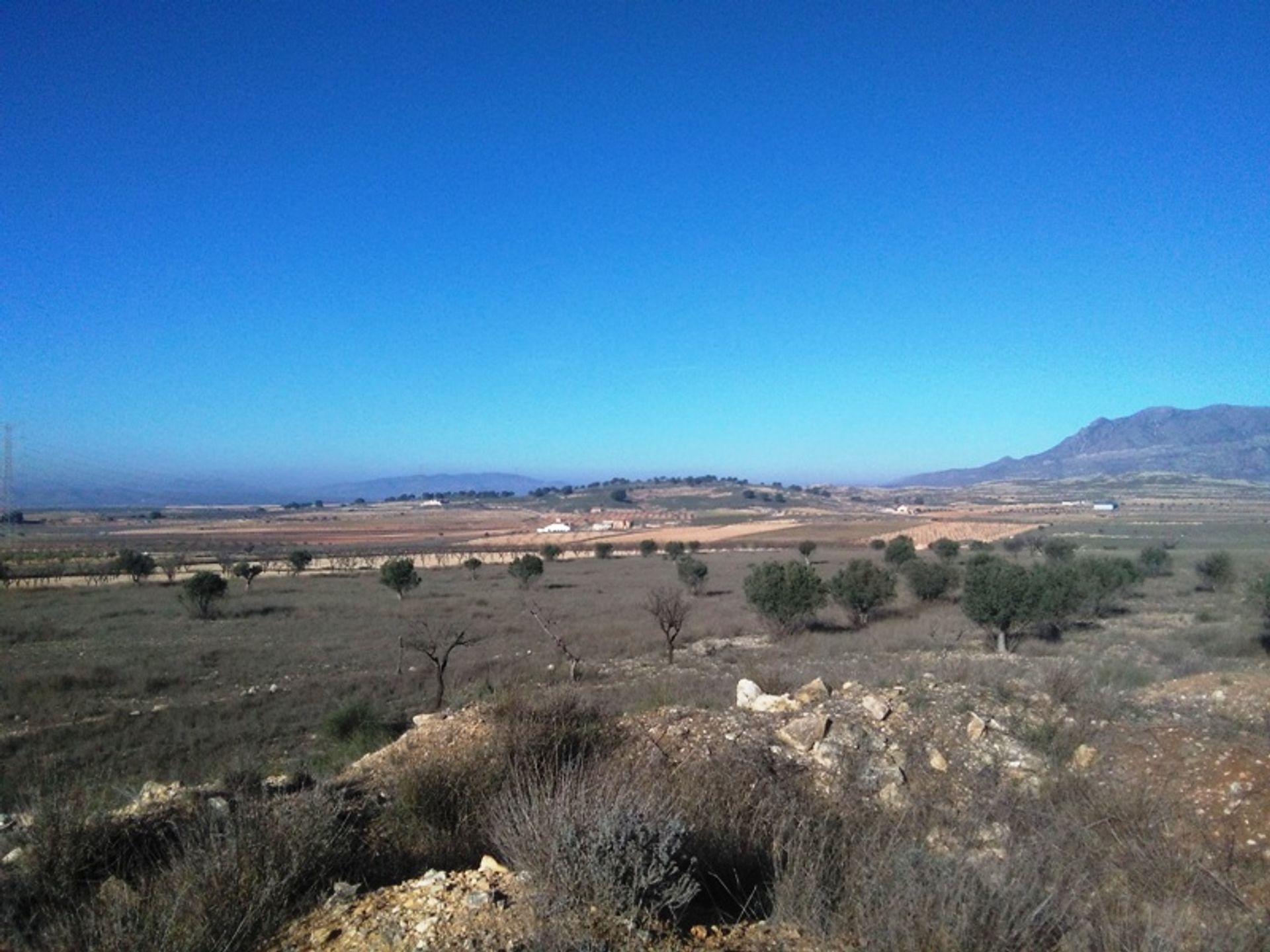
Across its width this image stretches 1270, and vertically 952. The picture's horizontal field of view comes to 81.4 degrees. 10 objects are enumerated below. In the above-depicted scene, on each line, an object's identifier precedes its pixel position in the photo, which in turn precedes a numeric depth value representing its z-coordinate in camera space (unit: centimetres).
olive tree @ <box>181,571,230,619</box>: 3759
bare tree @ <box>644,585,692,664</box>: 2761
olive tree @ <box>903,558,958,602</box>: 4047
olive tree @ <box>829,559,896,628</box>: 3459
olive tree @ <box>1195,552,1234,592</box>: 3847
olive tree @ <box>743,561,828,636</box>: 3178
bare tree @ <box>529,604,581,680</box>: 1883
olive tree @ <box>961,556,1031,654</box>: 2709
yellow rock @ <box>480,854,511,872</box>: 466
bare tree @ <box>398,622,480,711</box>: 2364
